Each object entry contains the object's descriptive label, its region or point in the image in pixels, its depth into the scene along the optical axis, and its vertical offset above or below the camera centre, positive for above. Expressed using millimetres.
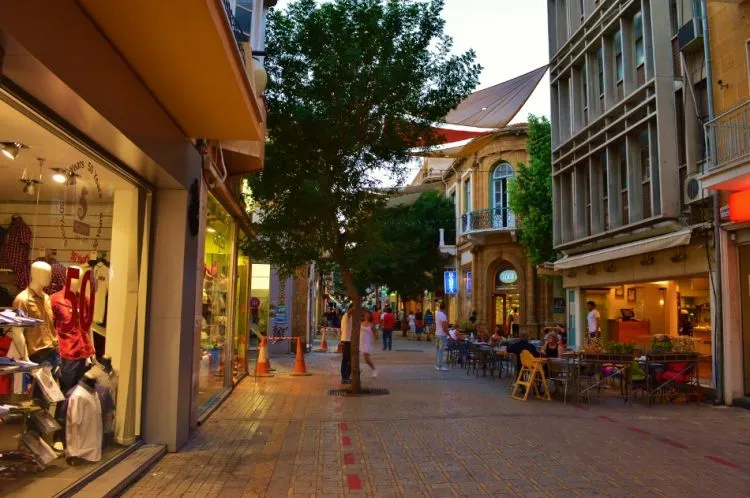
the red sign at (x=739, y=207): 10555 +1894
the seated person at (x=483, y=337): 18933 -636
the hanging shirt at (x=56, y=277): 5375 +304
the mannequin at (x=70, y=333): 5566 -191
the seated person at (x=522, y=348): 12173 -603
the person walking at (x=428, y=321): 36625 -315
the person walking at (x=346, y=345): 13777 -672
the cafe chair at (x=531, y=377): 11406 -1124
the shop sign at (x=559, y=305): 24881 +472
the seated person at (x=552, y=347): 12617 -600
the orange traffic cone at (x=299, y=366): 15273 -1264
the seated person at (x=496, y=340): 16203 -632
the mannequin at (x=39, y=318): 4988 -66
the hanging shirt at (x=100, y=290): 6293 +227
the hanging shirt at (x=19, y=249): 4793 +481
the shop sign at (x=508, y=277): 31303 +1972
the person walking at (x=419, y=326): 36188 -596
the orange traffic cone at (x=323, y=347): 24352 -1274
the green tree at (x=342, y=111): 11664 +3865
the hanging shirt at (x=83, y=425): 5532 -1005
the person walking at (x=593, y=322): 15359 -118
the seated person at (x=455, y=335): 18761 -575
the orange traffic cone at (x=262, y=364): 15023 -1190
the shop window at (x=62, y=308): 4863 +38
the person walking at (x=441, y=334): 16953 -488
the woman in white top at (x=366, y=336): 14215 -475
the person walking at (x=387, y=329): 25969 -562
